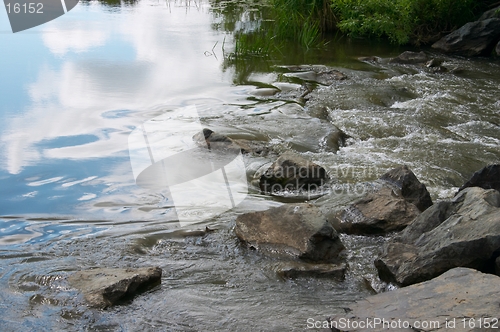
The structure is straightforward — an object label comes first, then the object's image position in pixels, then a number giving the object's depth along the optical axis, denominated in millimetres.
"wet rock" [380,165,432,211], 4739
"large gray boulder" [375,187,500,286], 3463
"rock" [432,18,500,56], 11727
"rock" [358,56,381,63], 11344
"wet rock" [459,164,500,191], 4656
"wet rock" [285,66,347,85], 9492
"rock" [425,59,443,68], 10552
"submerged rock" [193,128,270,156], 6047
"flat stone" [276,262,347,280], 3693
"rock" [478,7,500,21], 11977
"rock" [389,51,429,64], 10969
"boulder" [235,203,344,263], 3957
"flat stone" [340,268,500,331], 2666
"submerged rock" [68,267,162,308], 3291
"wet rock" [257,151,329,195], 5137
